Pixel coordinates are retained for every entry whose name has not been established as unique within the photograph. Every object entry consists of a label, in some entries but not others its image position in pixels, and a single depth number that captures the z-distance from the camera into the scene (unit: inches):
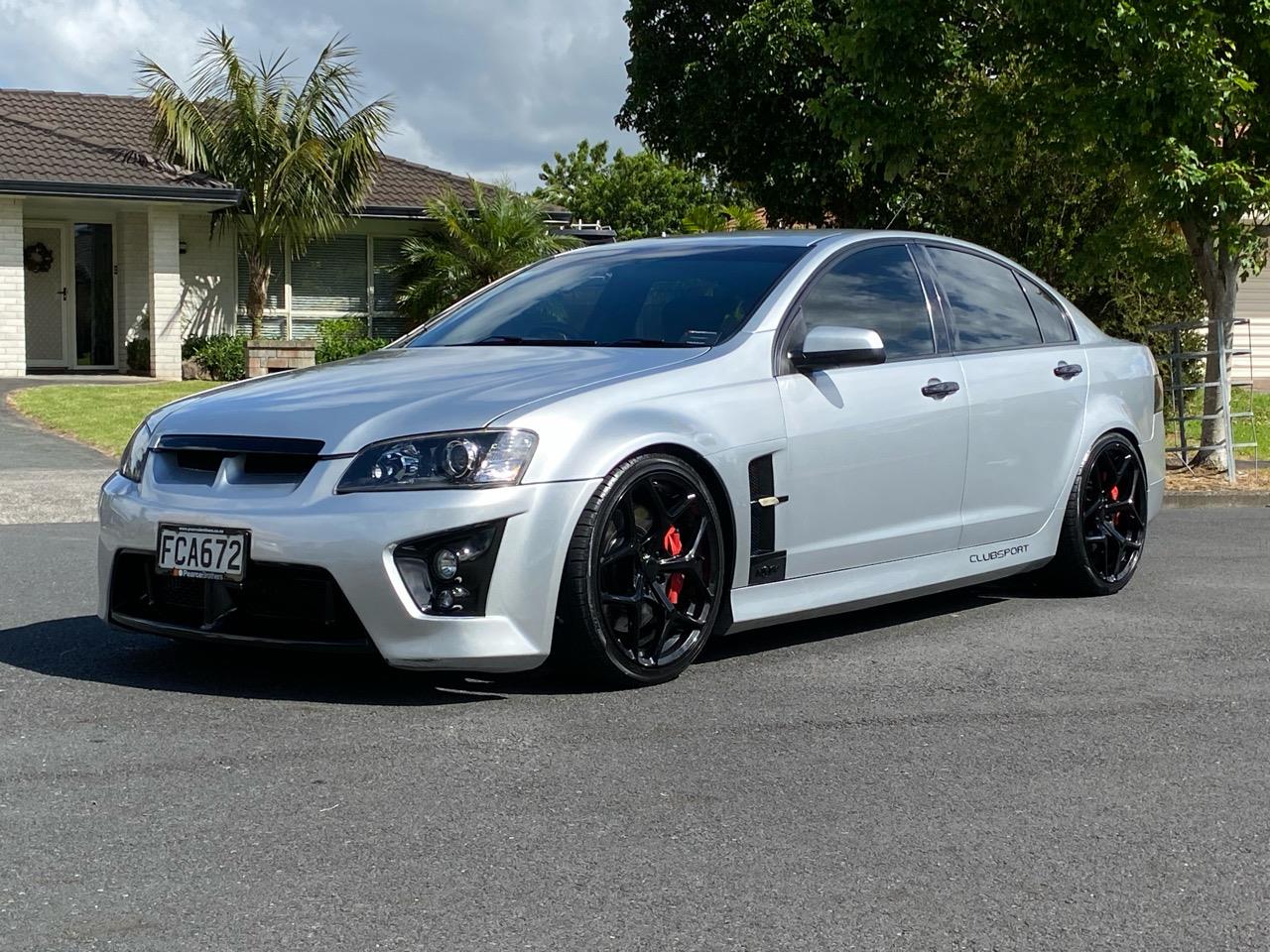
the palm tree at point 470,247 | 1051.3
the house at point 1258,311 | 1323.8
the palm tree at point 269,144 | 991.0
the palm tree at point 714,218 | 1721.2
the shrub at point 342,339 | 1023.6
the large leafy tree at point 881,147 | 541.6
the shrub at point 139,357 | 1016.2
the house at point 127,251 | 941.8
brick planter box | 740.6
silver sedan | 195.3
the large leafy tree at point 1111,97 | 467.2
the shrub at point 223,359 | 992.9
